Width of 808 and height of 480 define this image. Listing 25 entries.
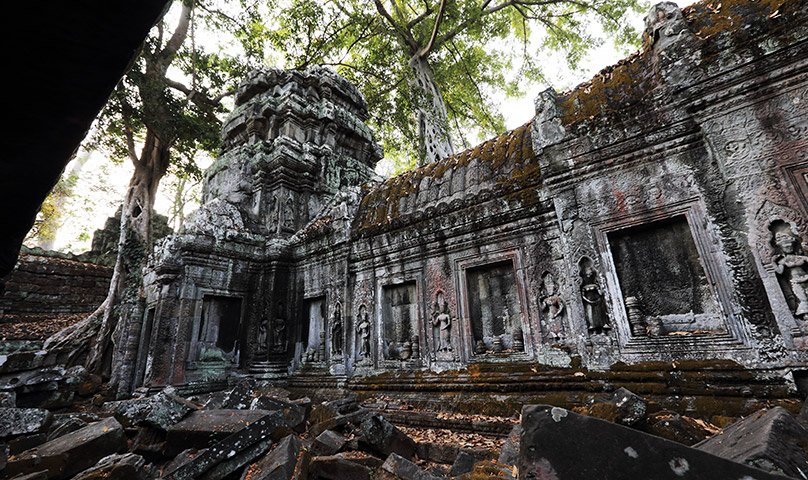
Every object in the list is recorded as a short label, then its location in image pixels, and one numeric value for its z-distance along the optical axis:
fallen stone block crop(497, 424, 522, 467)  2.51
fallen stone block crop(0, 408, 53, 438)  3.79
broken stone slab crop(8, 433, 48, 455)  3.46
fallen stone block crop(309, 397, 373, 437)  3.80
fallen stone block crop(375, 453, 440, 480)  2.43
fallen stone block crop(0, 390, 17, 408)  5.46
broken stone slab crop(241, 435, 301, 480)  2.42
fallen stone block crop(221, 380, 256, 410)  4.19
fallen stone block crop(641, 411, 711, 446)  2.56
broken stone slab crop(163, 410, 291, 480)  2.72
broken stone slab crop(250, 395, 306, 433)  3.99
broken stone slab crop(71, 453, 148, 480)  2.62
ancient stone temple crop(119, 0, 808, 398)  3.35
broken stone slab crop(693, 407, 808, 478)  1.43
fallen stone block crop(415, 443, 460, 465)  3.49
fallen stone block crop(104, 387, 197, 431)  3.62
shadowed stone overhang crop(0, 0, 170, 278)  0.71
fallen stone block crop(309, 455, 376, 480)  2.65
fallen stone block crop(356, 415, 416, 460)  3.18
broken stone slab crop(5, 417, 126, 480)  2.82
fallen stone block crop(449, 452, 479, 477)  2.79
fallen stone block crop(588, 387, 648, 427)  2.74
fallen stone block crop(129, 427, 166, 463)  3.45
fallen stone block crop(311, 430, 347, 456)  3.19
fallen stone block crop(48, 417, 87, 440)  3.86
